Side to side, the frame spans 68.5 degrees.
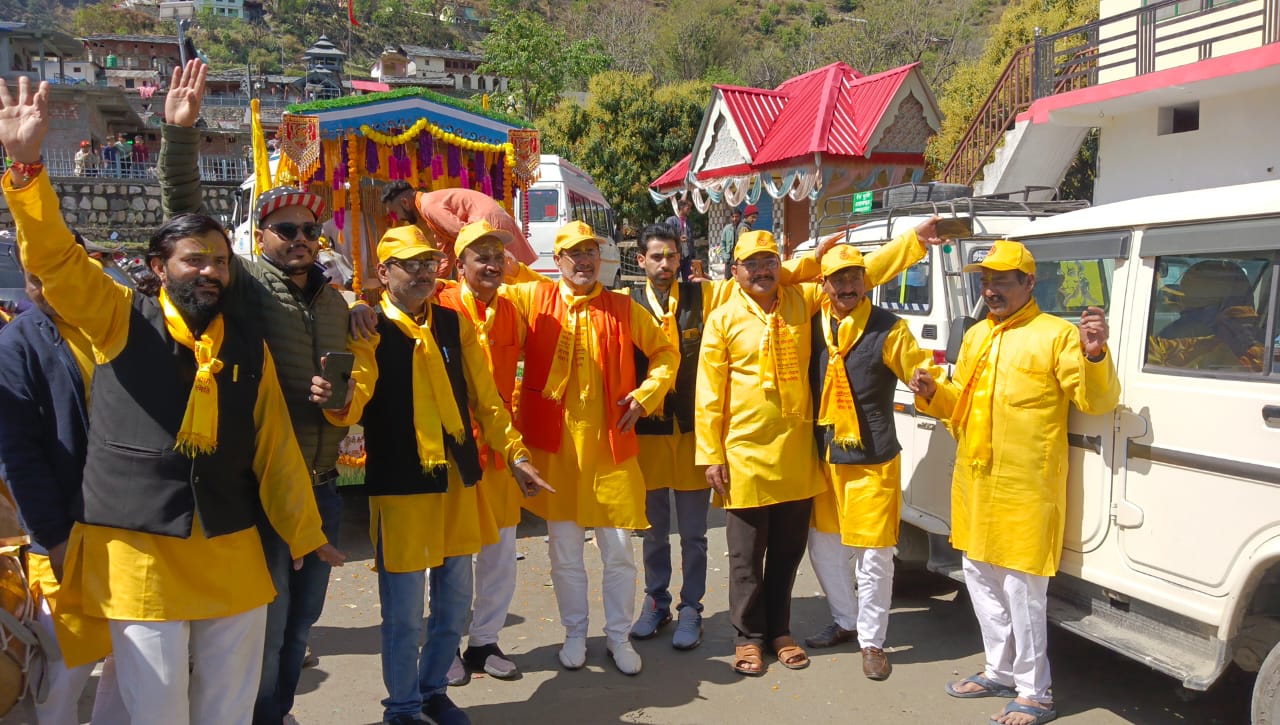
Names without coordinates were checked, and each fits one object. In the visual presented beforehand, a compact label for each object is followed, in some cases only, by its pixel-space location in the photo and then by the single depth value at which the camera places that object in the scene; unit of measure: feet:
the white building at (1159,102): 37.32
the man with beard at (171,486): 8.82
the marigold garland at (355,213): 26.94
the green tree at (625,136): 88.84
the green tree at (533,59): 102.94
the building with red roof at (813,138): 58.95
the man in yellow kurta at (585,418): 14.83
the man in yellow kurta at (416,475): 12.19
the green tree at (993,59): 60.49
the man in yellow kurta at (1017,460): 12.59
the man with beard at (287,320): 10.58
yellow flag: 25.49
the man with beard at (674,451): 16.44
